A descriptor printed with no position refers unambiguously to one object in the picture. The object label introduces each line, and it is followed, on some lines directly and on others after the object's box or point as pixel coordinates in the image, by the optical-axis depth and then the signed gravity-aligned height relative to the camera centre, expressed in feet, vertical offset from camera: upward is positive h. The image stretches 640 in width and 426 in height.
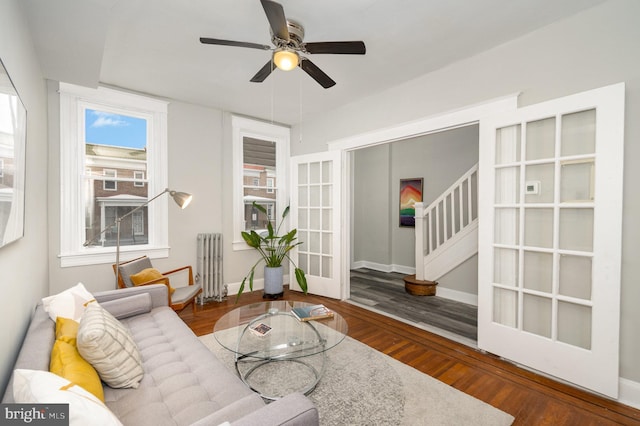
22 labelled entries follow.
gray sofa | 3.58 -3.00
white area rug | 6.04 -4.41
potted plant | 13.92 -2.65
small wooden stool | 14.51 -3.99
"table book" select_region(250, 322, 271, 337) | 7.58 -3.28
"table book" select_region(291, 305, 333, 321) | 8.06 -3.00
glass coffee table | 6.89 -3.40
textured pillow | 4.62 -2.42
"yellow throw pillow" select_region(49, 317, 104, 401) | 4.03 -2.35
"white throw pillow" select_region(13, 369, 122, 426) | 2.90 -1.99
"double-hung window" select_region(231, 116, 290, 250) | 14.74 +1.96
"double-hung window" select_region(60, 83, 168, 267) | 10.52 +1.49
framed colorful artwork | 18.95 +0.78
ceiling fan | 6.71 +3.90
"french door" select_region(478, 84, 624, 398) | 6.65 -0.69
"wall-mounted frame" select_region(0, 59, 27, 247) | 4.12 +0.77
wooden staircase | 13.82 -1.06
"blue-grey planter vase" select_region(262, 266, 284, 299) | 14.01 -3.62
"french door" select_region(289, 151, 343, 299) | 13.83 -0.49
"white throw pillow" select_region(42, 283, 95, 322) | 6.11 -2.14
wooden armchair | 9.95 -2.51
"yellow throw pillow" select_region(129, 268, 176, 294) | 10.02 -2.44
